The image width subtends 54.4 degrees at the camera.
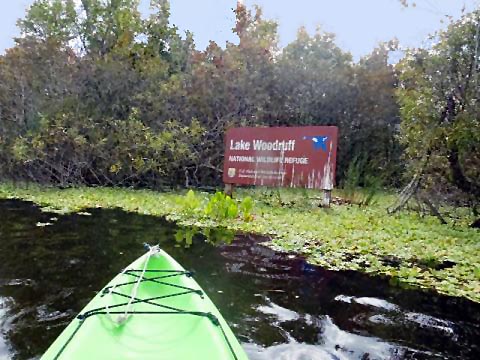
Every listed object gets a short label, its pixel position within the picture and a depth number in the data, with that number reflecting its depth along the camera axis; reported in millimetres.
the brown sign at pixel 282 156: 9555
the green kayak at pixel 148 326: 2252
